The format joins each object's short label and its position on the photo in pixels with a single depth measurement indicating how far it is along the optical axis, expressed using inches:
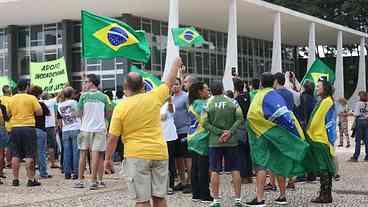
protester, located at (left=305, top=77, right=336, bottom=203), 338.6
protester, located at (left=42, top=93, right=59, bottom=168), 541.6
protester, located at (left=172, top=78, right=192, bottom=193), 395.2
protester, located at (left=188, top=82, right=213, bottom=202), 351.3
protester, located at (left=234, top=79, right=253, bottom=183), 387.5
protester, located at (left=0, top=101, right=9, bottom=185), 492.6
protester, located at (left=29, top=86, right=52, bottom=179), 474.0
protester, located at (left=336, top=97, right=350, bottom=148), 787.4
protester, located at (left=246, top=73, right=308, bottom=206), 315.6
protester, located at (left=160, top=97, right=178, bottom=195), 376.4
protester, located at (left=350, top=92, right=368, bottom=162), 590.6
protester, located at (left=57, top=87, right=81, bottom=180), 464.8
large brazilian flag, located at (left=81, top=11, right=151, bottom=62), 459.8
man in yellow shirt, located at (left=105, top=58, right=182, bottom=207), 227.9
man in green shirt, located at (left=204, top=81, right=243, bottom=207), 325.4
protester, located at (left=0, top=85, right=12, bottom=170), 490.6
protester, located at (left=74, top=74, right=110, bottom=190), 411.2
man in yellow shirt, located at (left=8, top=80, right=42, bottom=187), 433.4
